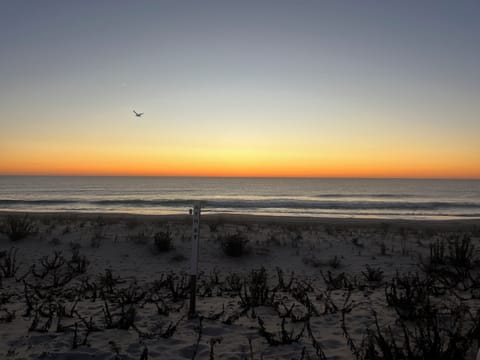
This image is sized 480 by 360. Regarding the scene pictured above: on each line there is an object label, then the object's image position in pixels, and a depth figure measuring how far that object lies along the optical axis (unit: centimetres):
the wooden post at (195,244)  484
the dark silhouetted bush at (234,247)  1023
